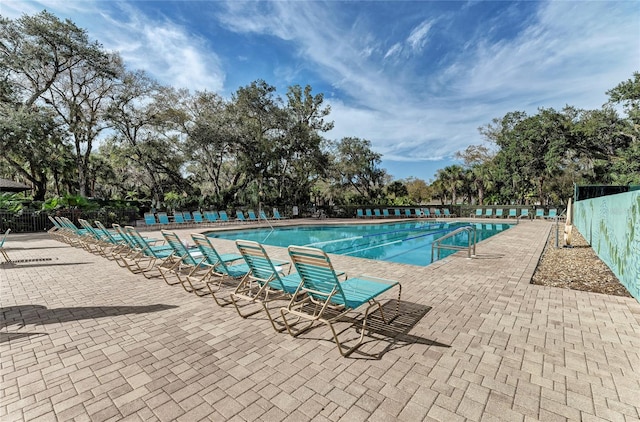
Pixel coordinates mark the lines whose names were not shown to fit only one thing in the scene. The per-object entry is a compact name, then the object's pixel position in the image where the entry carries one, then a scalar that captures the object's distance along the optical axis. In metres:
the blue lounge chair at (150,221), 17.68
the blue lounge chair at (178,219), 18.92
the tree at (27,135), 15.19
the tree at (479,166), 31.23
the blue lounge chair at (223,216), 21.69
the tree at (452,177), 32.53
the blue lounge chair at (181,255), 4.95
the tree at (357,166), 33.56
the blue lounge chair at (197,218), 20.02
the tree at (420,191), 50.87
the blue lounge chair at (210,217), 20.92
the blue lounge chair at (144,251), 5.72
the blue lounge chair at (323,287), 2.88
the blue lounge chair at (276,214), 24.57
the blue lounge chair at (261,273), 3.51
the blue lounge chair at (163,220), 18.53
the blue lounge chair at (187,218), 19.56
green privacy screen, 4.46
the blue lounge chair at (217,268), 4.32
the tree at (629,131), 20.56
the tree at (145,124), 21.31
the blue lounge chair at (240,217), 22.52
